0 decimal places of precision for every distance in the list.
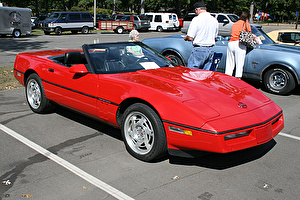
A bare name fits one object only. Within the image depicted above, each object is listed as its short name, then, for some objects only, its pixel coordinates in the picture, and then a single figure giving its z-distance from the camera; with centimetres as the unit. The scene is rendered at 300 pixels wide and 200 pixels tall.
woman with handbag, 757
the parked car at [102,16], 4143
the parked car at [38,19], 3344
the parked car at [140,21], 3281
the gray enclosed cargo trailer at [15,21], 2341
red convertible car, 337
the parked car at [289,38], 1002
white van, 3394
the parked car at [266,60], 728
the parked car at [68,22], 2753
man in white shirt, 646
